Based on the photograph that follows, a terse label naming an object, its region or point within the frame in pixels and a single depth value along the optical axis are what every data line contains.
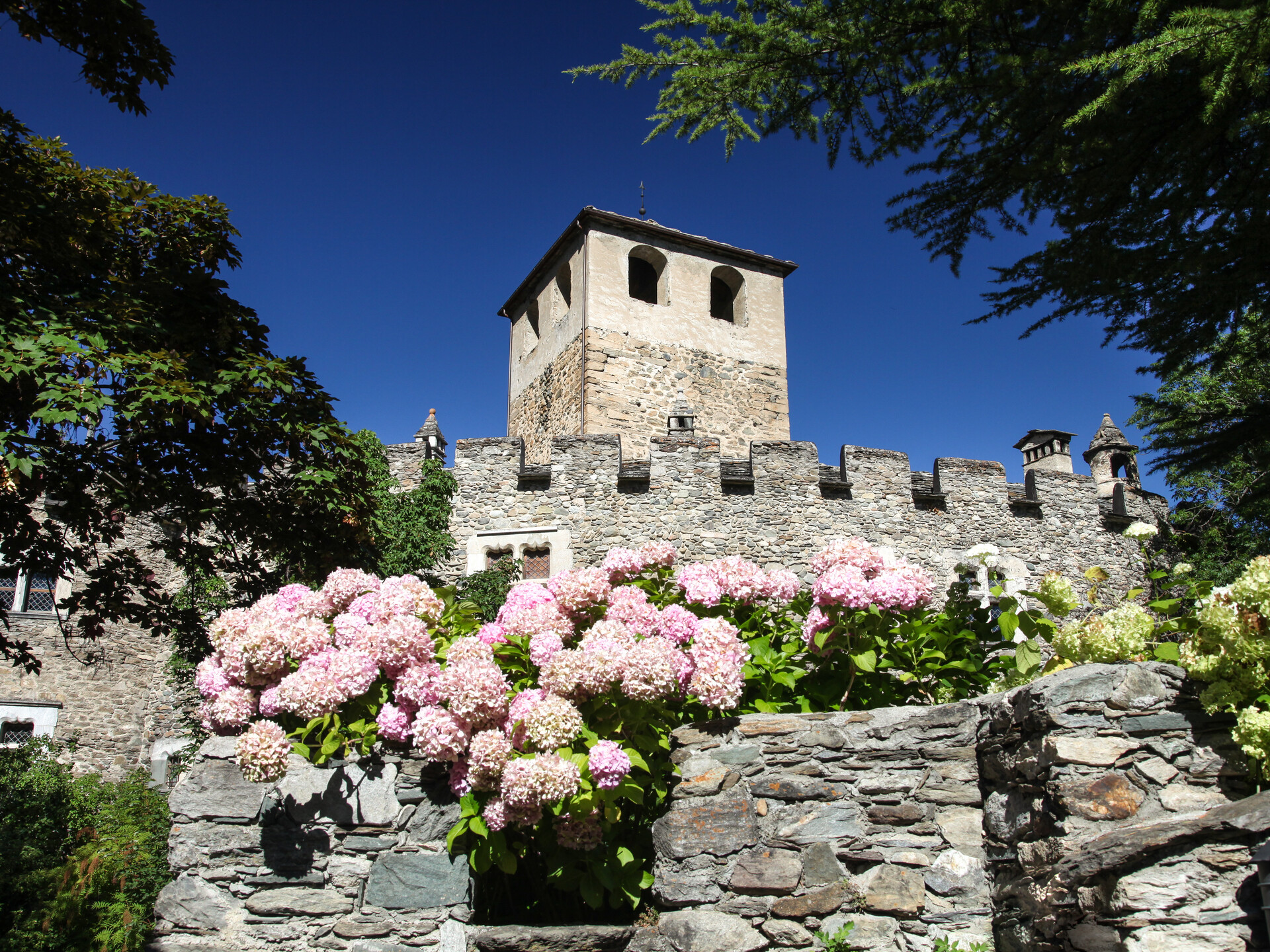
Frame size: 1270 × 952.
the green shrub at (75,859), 6.15
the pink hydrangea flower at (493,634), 3.85
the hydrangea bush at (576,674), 3.36
